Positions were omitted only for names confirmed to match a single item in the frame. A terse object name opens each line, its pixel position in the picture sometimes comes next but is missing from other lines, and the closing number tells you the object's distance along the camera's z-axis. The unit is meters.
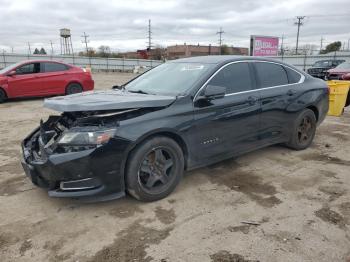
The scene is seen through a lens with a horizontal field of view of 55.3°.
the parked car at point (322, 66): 20.20
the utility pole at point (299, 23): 66.81
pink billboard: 25.06
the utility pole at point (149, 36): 71.79
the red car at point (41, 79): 10.80
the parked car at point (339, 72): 14.51
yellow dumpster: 8.84
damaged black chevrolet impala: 3.35
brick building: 65.75
